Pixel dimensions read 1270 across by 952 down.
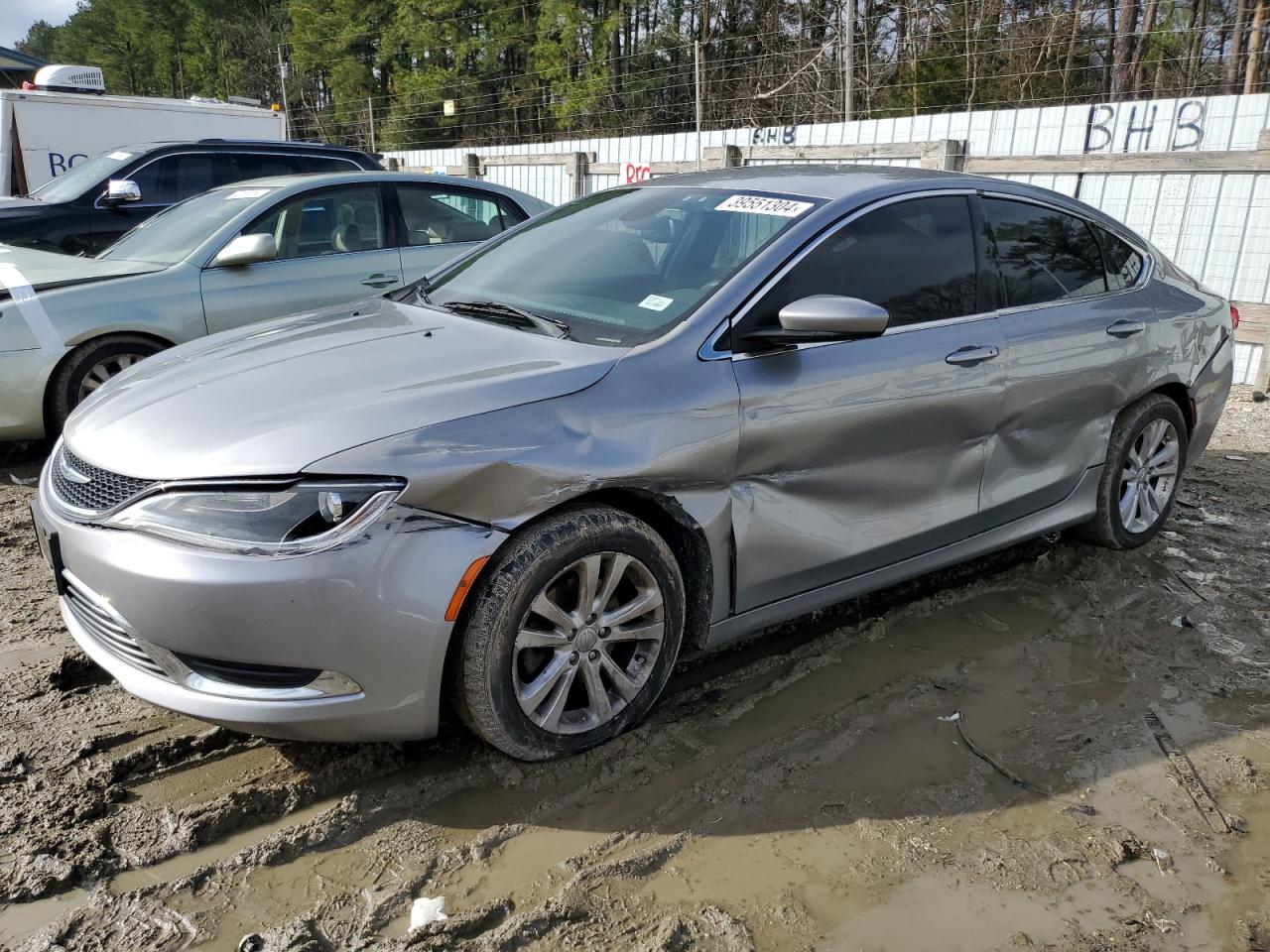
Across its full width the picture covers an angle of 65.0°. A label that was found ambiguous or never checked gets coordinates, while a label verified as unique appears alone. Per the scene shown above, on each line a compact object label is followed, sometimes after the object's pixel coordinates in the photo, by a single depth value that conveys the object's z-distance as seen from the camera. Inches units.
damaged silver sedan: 95.7
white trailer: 464.1
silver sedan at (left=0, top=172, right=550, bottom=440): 208.7
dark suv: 312.8
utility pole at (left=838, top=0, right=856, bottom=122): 627.8
